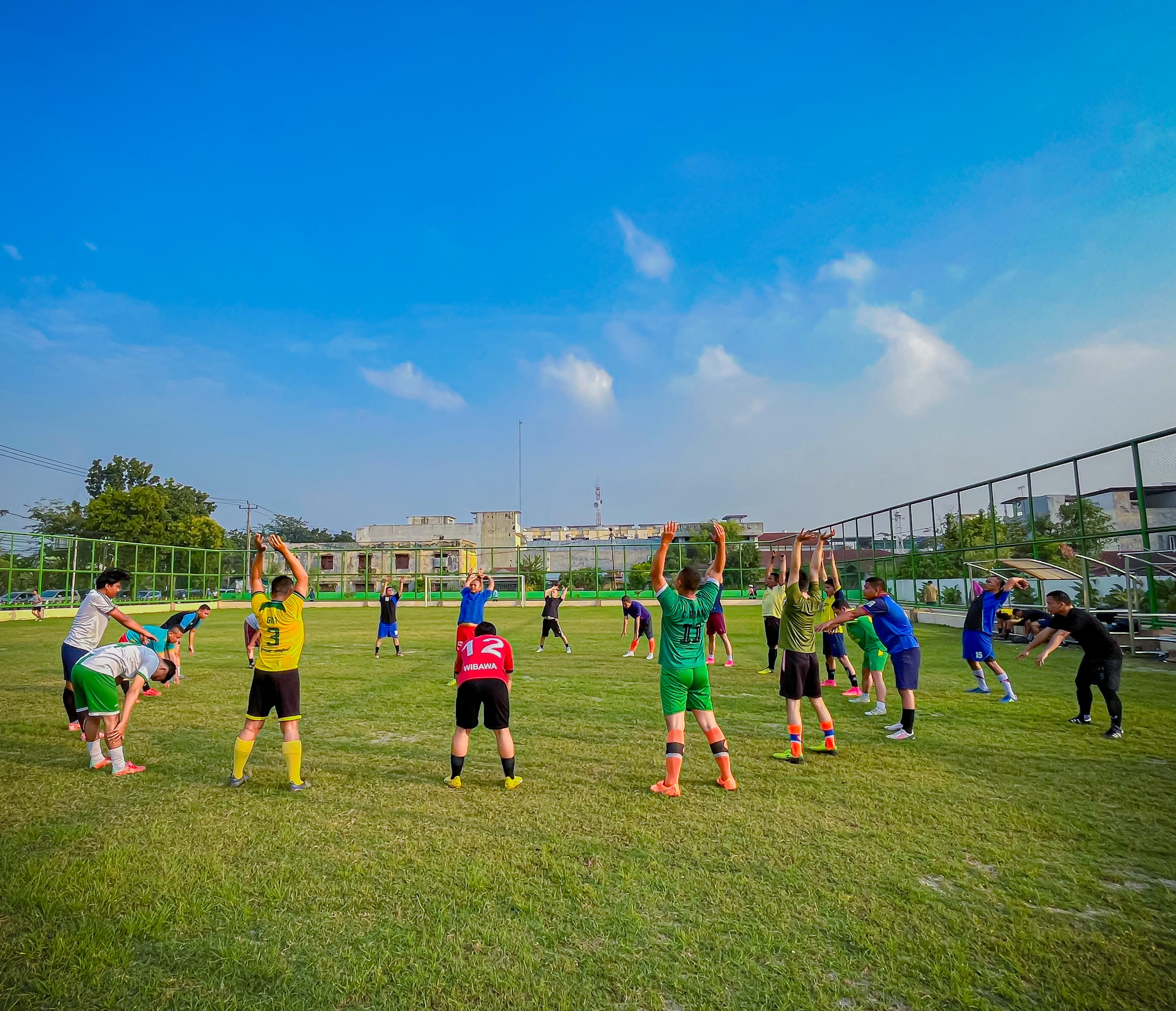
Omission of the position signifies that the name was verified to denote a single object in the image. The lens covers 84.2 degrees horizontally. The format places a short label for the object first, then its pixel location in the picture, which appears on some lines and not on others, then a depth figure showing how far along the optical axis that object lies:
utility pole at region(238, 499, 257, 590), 50.14
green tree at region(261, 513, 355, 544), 119.88
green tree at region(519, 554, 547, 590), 50.22
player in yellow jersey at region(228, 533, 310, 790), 6.21
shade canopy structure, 17.89
